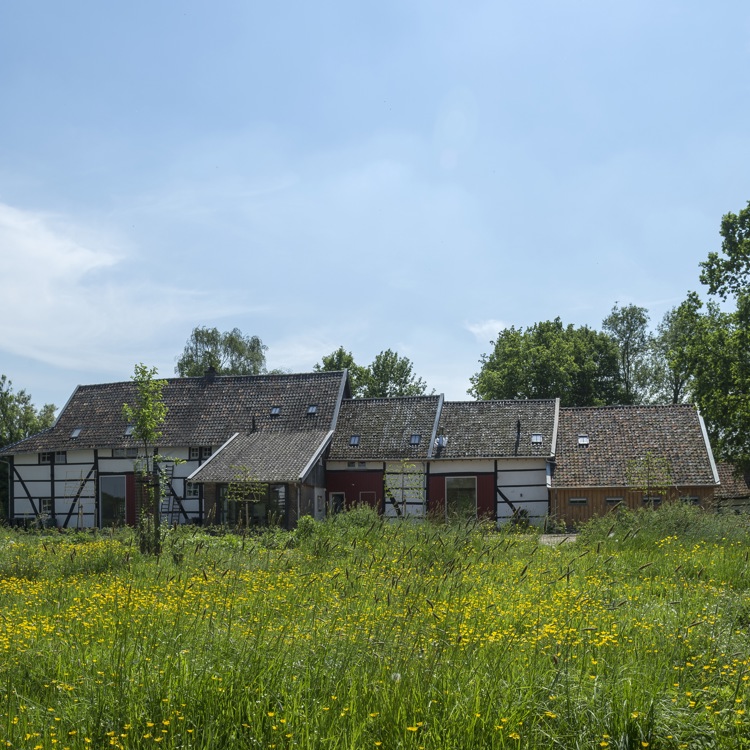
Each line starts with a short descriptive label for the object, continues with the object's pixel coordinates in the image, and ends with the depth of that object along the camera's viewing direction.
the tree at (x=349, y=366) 55.22
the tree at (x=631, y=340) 52.97
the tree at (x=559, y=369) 46.75
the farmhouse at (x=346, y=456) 30.36
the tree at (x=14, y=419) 46.59
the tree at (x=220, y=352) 56.31
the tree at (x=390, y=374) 56.19
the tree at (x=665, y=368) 51.84
